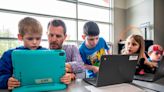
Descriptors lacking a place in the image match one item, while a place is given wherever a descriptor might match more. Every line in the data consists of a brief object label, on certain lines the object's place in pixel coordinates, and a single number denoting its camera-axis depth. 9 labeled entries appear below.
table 0.74
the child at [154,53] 1.46
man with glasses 1.04
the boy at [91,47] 1.34
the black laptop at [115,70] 0.78
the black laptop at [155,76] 0.97
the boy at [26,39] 0.83
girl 1.42
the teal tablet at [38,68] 0.65
